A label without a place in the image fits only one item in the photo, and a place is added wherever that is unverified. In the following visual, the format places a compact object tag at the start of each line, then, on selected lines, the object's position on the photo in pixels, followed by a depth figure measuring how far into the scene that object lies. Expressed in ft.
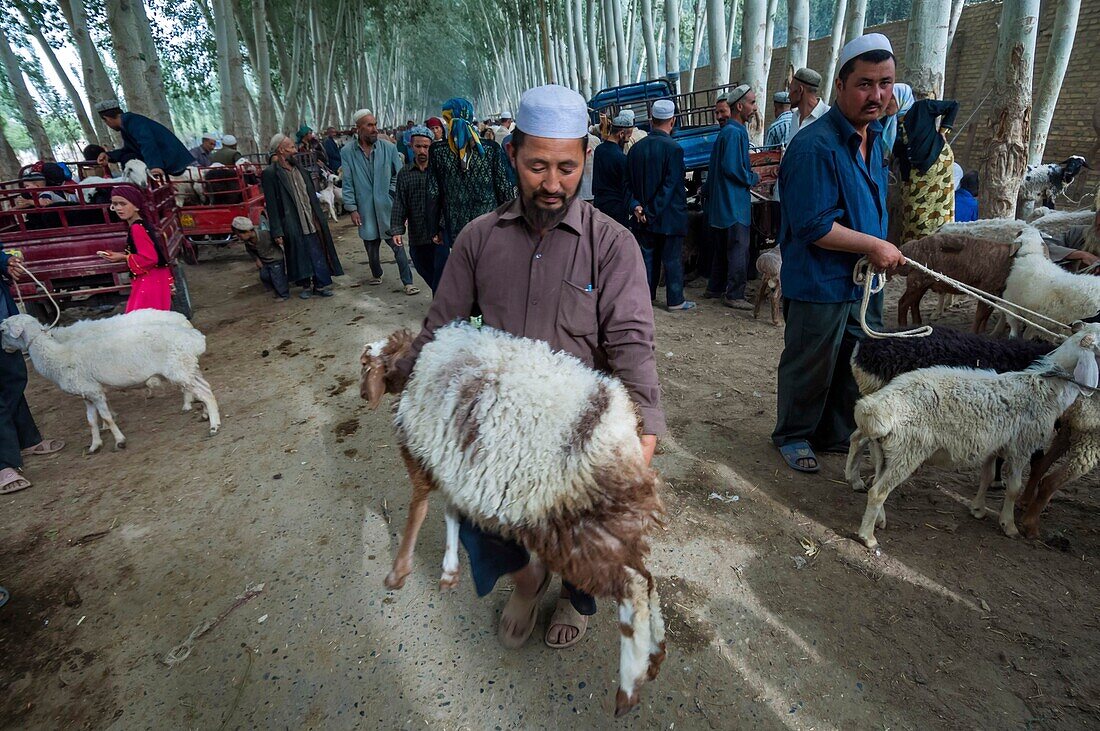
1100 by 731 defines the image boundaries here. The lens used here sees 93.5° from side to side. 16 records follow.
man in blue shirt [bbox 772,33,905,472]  9.39
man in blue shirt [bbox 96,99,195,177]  26.53
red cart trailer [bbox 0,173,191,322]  21.03
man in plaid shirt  19.35
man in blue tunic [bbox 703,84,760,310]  20.77
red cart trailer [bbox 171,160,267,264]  33.09
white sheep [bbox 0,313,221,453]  13.78
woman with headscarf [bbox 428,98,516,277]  17.69
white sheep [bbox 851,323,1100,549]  9.09
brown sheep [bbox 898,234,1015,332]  15.37
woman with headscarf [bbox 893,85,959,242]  13.48
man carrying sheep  5.23
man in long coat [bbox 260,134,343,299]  23.81
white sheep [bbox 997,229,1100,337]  12.34
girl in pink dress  17.25
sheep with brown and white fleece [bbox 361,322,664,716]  4.84
